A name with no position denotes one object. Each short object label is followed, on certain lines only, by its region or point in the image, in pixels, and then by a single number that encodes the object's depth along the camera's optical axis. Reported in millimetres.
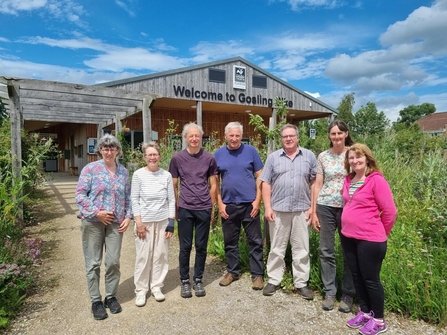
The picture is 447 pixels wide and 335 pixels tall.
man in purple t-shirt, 3404
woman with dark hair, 3104
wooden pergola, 6348
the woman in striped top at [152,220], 3236
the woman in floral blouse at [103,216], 2951
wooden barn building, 8547
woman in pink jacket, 2635
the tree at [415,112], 60750
